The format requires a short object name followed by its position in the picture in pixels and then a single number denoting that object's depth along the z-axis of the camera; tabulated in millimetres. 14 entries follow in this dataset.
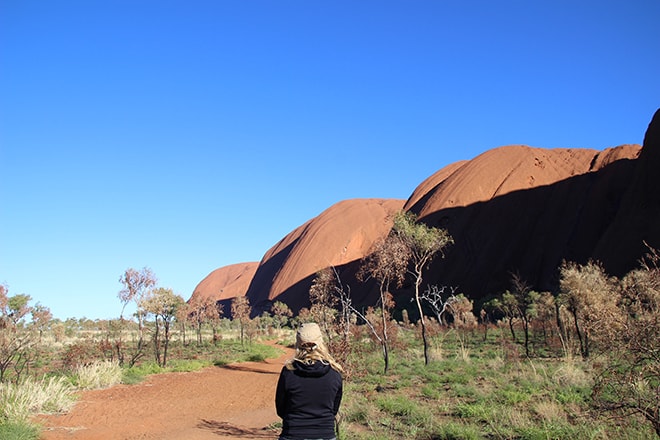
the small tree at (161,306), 20859
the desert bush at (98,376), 14086
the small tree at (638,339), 4367
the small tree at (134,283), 23188
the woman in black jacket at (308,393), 3113
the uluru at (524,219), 35281
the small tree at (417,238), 17188
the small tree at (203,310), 33469
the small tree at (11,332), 12305
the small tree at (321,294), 18880
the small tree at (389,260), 16312
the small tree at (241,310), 36844
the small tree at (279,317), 51625
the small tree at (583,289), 11867
